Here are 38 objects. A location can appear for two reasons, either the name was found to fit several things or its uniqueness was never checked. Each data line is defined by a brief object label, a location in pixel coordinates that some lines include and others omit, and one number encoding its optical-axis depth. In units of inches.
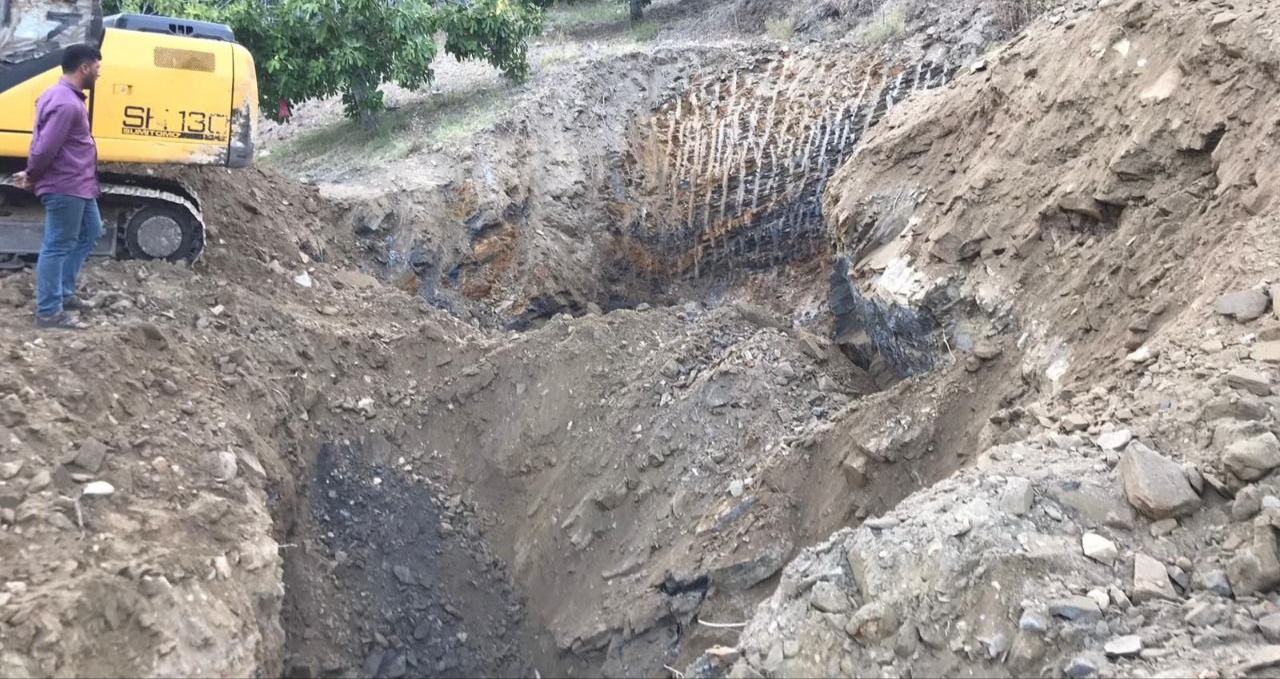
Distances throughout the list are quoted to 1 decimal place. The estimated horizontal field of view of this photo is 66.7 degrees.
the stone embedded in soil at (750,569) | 208.5
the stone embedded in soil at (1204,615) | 116.4
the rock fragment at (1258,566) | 118.7
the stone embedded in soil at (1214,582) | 121.0
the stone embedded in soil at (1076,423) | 161.2
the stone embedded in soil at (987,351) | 223.3
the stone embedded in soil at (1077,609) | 122.2
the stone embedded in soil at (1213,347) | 154.6
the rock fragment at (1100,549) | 130.7
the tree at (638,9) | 689.6
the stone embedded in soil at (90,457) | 173.9
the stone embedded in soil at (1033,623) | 123.4
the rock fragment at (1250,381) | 140.9
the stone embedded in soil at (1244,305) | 155.8
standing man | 207.5
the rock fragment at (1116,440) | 148.6
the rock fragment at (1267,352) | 145.9
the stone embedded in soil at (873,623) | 136.7
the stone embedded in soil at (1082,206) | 217.9
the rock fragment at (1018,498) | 140.8
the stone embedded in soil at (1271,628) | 111.1
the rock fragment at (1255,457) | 129.1
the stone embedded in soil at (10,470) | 164.2
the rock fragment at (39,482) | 163.6
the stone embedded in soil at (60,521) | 158.2
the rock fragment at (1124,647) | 115.0
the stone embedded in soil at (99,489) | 168.6
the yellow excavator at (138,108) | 246.4
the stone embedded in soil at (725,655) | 152.9
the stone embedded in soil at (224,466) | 191.2
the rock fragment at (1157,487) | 132.6
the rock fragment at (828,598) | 144.4
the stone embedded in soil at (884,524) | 151.1
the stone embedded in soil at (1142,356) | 166.9
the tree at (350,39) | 441.1
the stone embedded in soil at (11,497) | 158.9
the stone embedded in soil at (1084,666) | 115.2
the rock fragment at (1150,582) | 122.7
